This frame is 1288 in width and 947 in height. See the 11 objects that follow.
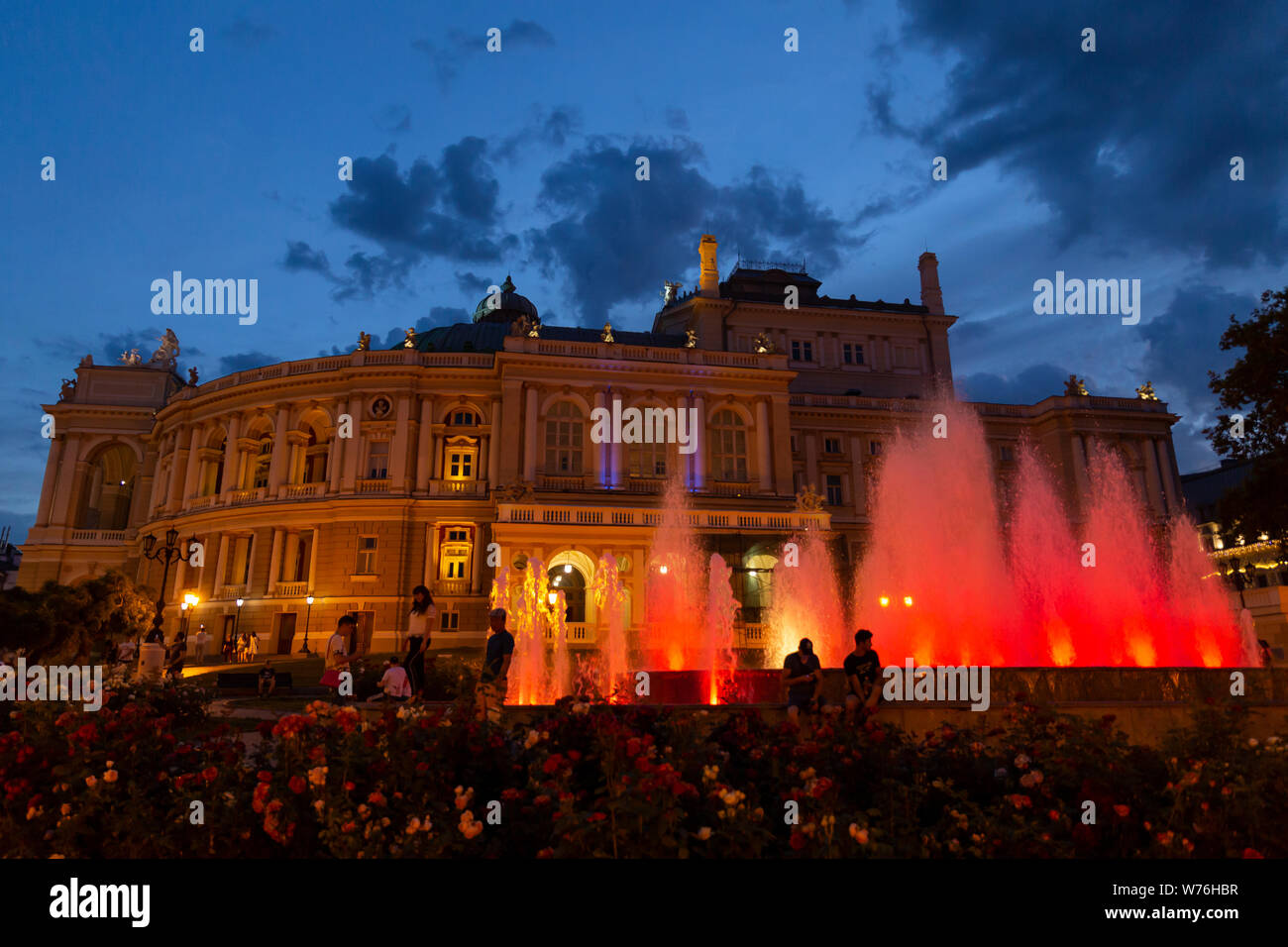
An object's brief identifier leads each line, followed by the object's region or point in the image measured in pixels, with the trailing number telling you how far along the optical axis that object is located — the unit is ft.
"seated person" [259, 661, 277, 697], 64.44
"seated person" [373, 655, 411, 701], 37.04
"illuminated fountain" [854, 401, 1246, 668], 62.75
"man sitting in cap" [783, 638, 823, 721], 32.91
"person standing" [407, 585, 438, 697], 36.04
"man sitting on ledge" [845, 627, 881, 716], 32.71
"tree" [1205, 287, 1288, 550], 74.43
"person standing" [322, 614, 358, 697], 39.39
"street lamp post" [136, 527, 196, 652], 65.38
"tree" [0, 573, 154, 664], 64.39
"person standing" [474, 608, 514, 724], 26.53
